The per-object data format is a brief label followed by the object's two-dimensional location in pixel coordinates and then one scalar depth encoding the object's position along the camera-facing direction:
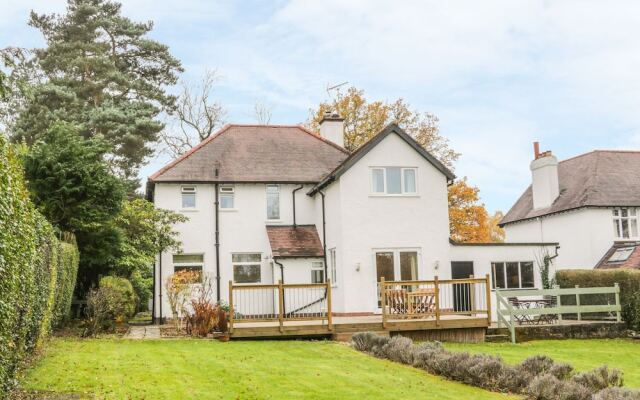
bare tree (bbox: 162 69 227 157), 44.94
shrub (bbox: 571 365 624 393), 11.34
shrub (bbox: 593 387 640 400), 9.71
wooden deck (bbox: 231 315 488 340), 19.14
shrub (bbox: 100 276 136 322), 20.62
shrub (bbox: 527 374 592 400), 10.61
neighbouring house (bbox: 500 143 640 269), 30.56
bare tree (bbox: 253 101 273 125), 48.91
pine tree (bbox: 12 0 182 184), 38.66
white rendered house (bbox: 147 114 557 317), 25.20
